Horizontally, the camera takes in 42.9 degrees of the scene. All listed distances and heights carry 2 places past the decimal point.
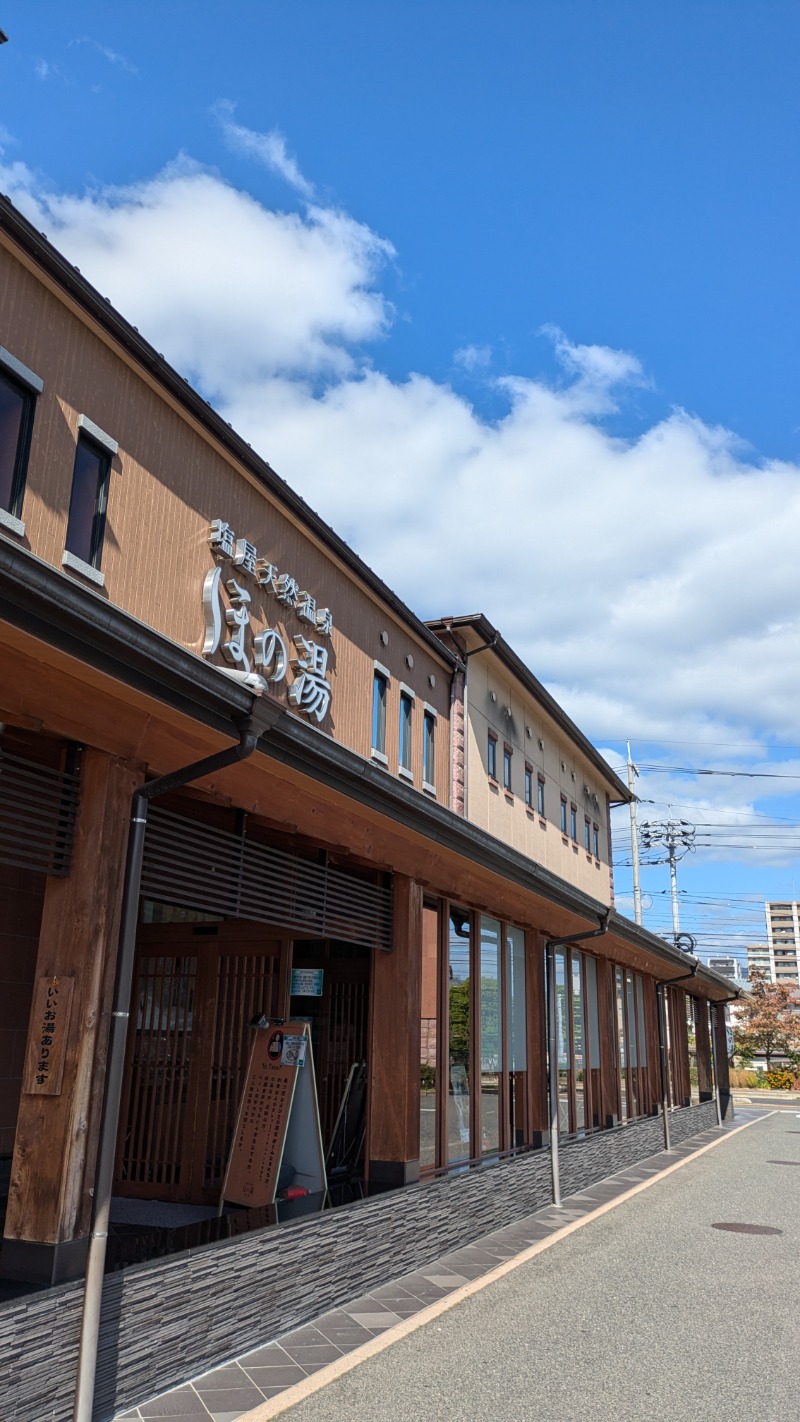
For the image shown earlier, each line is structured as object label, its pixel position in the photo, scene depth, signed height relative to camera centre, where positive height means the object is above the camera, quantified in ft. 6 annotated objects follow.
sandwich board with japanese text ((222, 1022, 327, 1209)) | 26.99 -2.59
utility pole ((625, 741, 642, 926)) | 137.59 +19.32
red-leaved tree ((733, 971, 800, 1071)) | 174.50 +2.20
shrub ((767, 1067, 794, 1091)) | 137.69 -5.60
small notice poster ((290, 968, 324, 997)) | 32.55 +1.43
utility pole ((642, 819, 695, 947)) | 194.90 +36.40
